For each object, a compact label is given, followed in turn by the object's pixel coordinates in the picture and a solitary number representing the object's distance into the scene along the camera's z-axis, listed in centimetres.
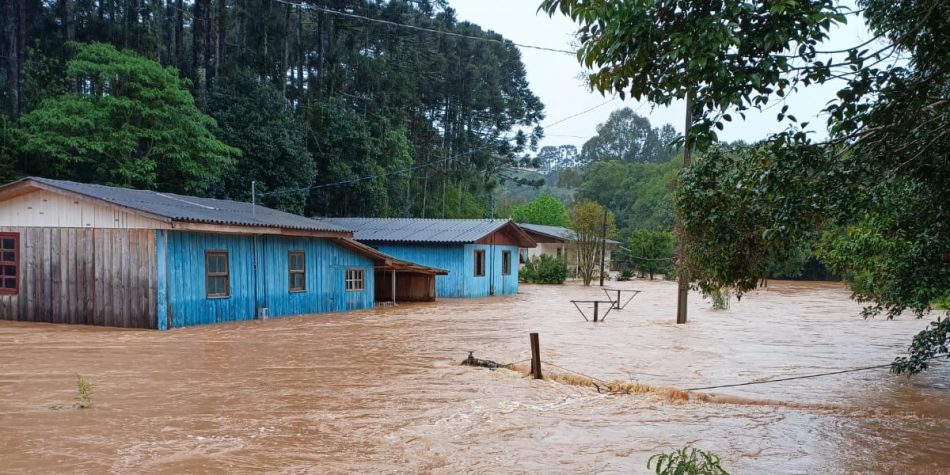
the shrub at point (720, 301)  2447
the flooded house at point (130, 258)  1638
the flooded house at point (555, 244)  4609
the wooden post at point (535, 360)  1182
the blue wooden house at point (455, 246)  3002
